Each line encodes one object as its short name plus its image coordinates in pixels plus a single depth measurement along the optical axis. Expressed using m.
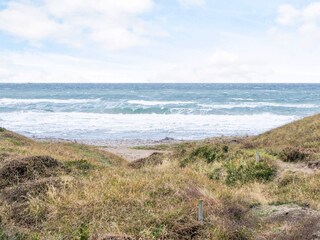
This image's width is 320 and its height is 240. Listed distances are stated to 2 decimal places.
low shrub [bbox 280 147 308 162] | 14.12
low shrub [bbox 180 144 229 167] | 15.65
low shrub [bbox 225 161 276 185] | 12.52
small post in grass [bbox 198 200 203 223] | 6.95
